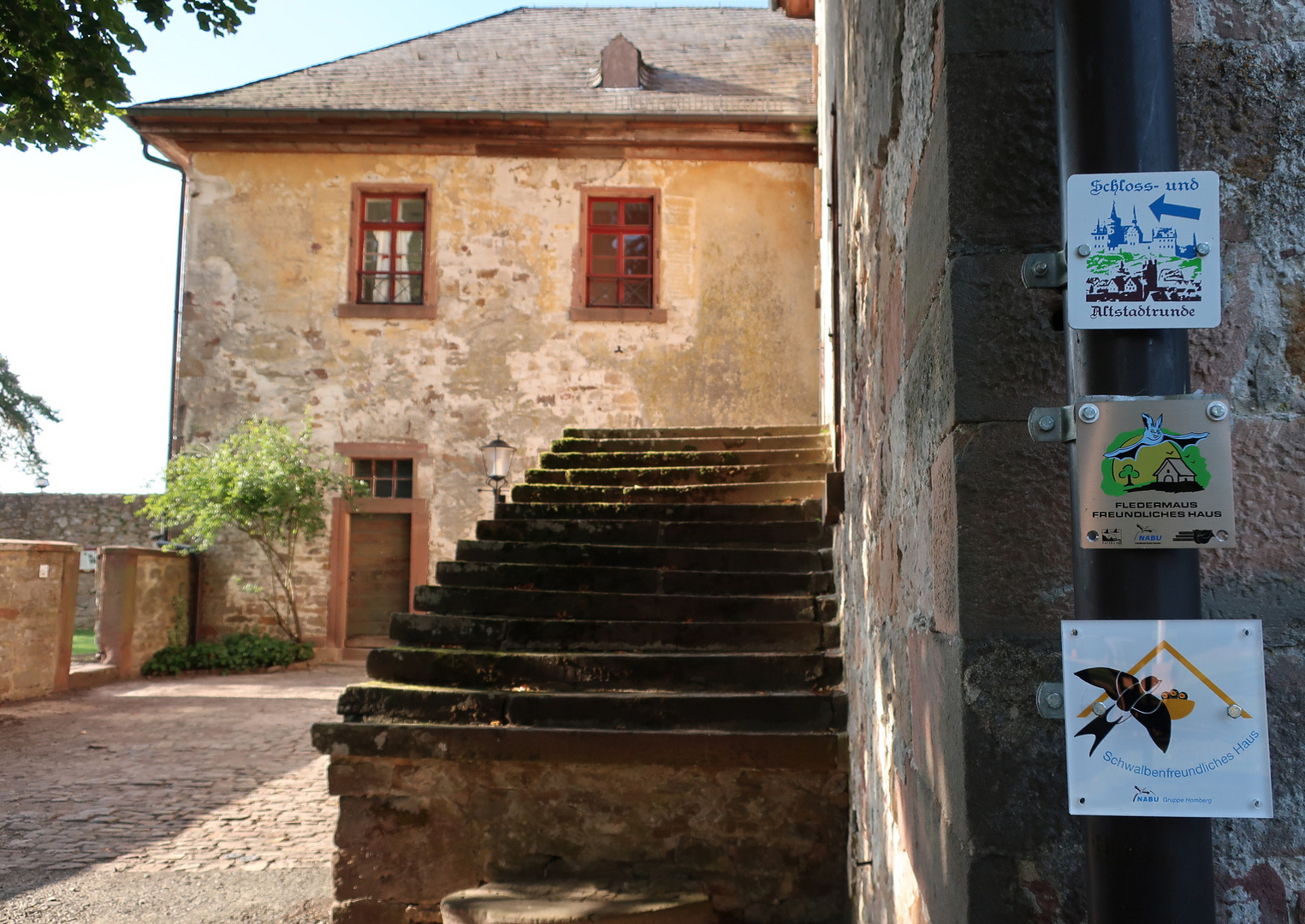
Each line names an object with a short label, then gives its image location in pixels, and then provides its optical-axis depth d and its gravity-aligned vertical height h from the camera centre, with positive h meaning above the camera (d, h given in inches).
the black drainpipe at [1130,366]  43.9 +9.0
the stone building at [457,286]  494.6 +135.5
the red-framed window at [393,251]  509.4 +154.0
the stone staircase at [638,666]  150.0 -15.4
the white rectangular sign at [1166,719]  43.3 -6.0
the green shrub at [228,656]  461.1 -40.6
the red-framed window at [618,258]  506.9 +150.8
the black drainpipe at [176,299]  504.1 +129.4
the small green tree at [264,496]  473.4 +31.5
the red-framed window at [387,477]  500.4 +43.3
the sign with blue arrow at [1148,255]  45.0 +13.8
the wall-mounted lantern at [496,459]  417.4 +43.4
